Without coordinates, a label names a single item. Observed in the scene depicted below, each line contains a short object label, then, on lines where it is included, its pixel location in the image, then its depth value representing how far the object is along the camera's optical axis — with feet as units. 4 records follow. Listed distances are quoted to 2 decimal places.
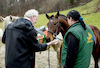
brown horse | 9.83
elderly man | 4.94
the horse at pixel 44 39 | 11.70
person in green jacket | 5.07
